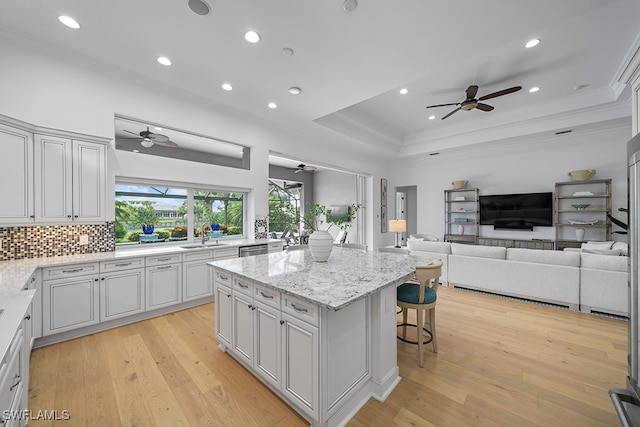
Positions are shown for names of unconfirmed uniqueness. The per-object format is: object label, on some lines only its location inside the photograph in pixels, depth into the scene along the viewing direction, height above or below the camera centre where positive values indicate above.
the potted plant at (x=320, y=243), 2.51 -0.30
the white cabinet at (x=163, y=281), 3.23 -0.91
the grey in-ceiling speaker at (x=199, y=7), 2.14 +1.81
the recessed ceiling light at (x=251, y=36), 2.53 +1.81
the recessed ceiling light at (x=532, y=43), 3.07 +2.12
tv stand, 5.73 -0.72
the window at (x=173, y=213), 3.61 +0.00
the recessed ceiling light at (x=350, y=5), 2.13 +1.80
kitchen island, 1.55 -0.84
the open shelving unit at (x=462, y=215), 6.67 -0.05
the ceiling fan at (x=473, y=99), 3.74 +1.82
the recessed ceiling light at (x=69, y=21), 2.34 +1.82
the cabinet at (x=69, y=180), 2.63 +0.37
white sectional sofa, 3.20 -0.89
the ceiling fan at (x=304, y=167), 7.52 +1.45
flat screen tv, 5.82 +0.08
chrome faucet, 4.24 -0.38
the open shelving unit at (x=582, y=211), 5.17 +0.05
